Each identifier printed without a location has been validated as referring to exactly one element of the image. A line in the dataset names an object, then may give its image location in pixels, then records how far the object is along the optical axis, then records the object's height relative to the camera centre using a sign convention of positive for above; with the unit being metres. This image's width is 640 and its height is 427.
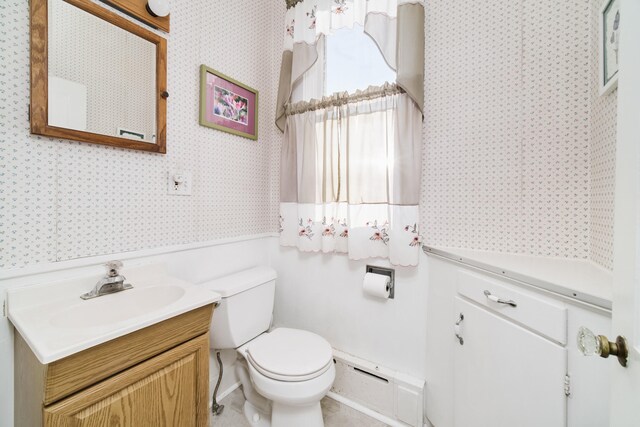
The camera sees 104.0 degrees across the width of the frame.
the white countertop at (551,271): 0.65 -0.20
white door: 0.43 -0.03
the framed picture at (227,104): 1.41 +0.65
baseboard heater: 1.31 -1.01
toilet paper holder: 1.41 -0.35
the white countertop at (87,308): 0.67 -0.35
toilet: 1.10 -0.70
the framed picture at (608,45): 0.80 +0.57
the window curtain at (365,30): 1.27 +1.01
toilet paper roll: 1.36 -0.41
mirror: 0.90 +0.54
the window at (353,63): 1.42 +0.88
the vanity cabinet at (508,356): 0.66 -0.47
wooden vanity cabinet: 0.66 -0.53
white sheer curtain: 1.32 +0.21
